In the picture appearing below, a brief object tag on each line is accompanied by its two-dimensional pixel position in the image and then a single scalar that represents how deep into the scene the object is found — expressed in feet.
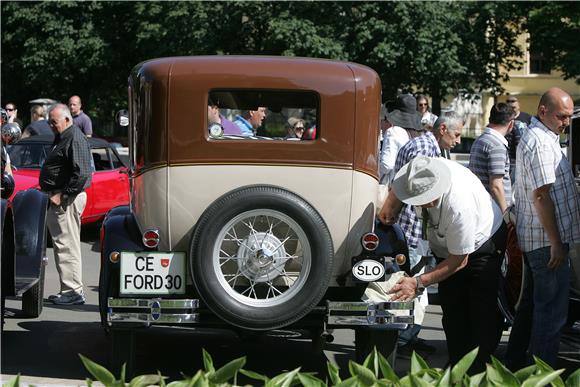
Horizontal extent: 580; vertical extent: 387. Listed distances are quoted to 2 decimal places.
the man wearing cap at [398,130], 30.46
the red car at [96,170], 48.03
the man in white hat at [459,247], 19.93
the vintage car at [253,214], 21.45
